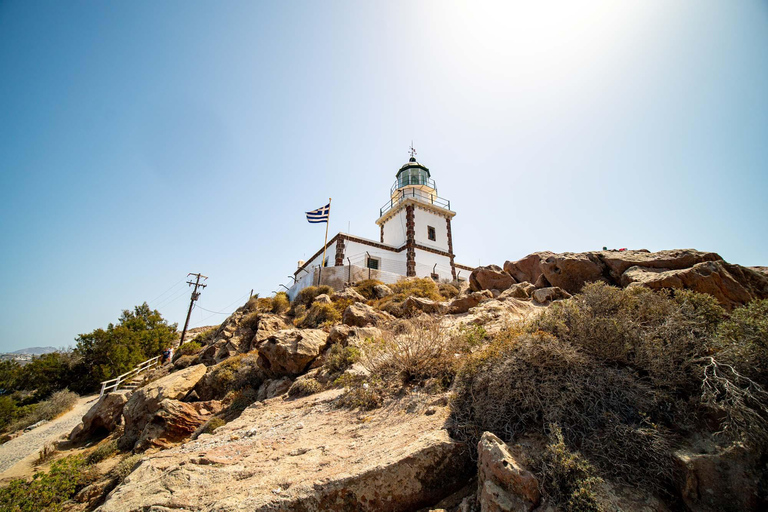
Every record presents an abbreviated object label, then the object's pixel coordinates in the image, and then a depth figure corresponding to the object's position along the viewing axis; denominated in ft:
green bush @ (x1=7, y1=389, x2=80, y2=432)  56.52
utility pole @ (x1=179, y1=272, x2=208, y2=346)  93.14
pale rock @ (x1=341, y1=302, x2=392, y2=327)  32.50
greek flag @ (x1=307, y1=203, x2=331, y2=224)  85.87
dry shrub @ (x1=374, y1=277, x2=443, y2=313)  43.57
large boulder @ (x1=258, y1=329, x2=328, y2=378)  26.68
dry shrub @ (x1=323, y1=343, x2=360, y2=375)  23.28
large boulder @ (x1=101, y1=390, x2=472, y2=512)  9.32
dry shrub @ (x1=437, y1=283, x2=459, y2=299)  55.24
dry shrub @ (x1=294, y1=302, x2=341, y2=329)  41.33
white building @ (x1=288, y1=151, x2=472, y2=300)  71.60
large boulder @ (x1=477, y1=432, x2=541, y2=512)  7.70
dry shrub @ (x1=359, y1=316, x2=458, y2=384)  16.69
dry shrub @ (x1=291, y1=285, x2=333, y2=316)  58.70
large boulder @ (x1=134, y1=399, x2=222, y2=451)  25.43
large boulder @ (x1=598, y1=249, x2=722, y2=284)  22.15
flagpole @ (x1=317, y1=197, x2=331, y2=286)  82.42
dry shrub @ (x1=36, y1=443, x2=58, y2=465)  35.31
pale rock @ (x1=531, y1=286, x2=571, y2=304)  27.88
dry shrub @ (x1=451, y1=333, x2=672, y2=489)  8.29
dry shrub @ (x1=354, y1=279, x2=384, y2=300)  57.26
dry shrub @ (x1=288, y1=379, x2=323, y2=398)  22.68
